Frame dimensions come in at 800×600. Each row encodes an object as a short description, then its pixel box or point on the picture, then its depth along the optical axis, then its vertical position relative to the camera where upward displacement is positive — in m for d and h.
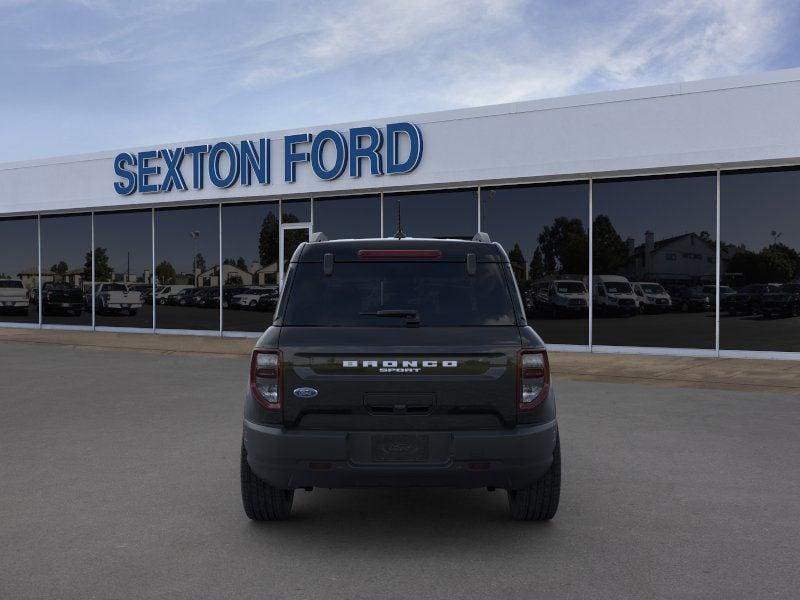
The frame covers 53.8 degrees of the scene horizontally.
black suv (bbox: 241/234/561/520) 4.22 -0.66
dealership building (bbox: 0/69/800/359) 14.27 +1.73
